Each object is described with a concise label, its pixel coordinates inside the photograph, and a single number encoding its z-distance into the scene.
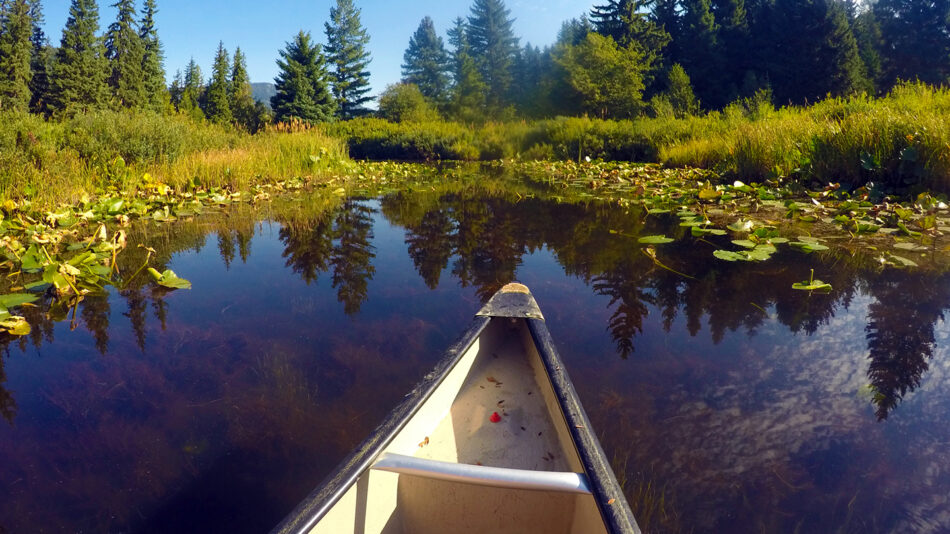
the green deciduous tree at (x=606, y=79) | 21.78
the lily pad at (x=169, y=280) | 2.94
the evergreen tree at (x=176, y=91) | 44.95
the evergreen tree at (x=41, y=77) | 30.26
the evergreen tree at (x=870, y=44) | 26.44
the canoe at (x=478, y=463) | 0.98
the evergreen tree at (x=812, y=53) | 24.33
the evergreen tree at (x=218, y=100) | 32.53
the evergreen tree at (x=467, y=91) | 32.75
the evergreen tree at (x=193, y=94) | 32.19
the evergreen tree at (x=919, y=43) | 27.19
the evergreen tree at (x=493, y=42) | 42.46
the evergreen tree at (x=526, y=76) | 37.34
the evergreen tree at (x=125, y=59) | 32.56
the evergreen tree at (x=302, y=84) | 29.03
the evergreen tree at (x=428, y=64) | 45.42
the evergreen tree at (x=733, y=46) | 28.53
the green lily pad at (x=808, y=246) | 3.52
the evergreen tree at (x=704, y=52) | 29.05
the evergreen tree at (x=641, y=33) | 28.98
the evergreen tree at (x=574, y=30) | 36.94
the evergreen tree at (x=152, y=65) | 35.12
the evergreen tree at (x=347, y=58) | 37.84
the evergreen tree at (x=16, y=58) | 27.70
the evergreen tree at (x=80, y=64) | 29.31
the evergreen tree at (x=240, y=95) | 33.78
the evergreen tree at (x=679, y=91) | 20.70
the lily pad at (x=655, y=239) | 3.92
